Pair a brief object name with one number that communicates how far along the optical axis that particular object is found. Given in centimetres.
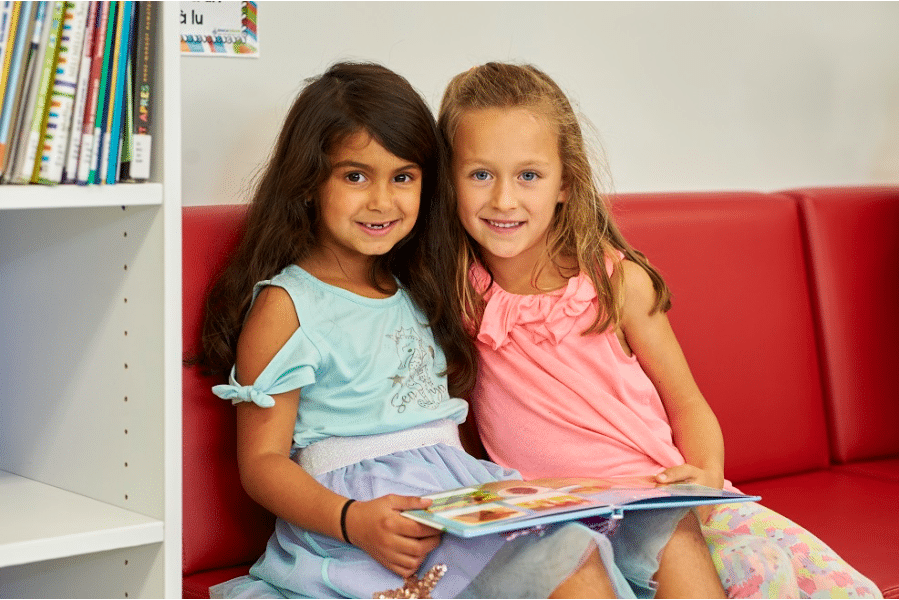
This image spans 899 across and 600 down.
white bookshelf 205
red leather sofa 260
